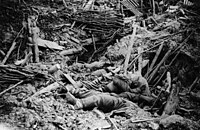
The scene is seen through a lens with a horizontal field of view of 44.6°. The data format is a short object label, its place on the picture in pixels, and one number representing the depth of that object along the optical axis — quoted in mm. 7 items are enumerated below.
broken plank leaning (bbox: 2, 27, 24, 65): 6073
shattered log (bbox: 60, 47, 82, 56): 7419
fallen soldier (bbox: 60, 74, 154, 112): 5148
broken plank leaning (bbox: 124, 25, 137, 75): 7124
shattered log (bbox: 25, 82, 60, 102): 5012
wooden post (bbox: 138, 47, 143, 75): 7133
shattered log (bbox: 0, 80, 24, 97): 4976
